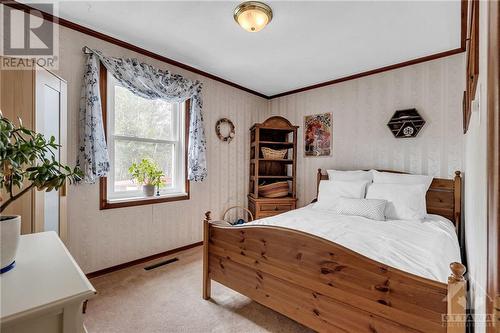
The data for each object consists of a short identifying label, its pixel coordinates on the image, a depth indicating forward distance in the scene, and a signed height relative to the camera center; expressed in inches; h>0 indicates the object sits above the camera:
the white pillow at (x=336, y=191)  107.9 -11.8
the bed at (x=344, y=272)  43.1 -24.0
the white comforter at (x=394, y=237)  53.7 -20.9
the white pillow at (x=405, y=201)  92.4 -13.8
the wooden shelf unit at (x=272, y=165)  146.7 +0.4
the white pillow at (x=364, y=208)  92.5 -16.8
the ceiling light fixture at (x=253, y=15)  74.5 +48.5
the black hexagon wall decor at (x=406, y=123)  113.0 +21.0
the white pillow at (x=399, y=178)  103.6 -5.5
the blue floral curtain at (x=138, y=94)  89.4 +31.1
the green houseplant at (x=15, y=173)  31.9 -1.3
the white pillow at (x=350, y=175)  118.0 -4.7
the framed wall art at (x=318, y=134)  143.9 +19.6
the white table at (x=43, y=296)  26.9 -16.1
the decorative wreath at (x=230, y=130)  140.6 +21.4
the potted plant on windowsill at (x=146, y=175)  109.1 -4.7
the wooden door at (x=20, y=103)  57.6 +15.1
